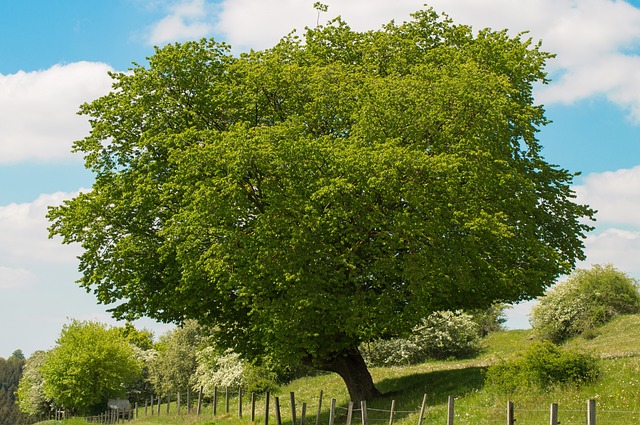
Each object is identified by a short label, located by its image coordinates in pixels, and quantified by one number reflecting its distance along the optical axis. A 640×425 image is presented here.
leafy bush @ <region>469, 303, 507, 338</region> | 74.12
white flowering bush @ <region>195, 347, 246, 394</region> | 55.53
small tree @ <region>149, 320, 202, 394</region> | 69.31
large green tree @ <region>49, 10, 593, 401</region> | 27.28
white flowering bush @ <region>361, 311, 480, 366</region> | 55.09
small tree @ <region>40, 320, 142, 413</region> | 75.19
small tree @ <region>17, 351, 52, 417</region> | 101.25
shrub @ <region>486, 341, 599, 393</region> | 25.62
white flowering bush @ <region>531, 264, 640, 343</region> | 59.41
